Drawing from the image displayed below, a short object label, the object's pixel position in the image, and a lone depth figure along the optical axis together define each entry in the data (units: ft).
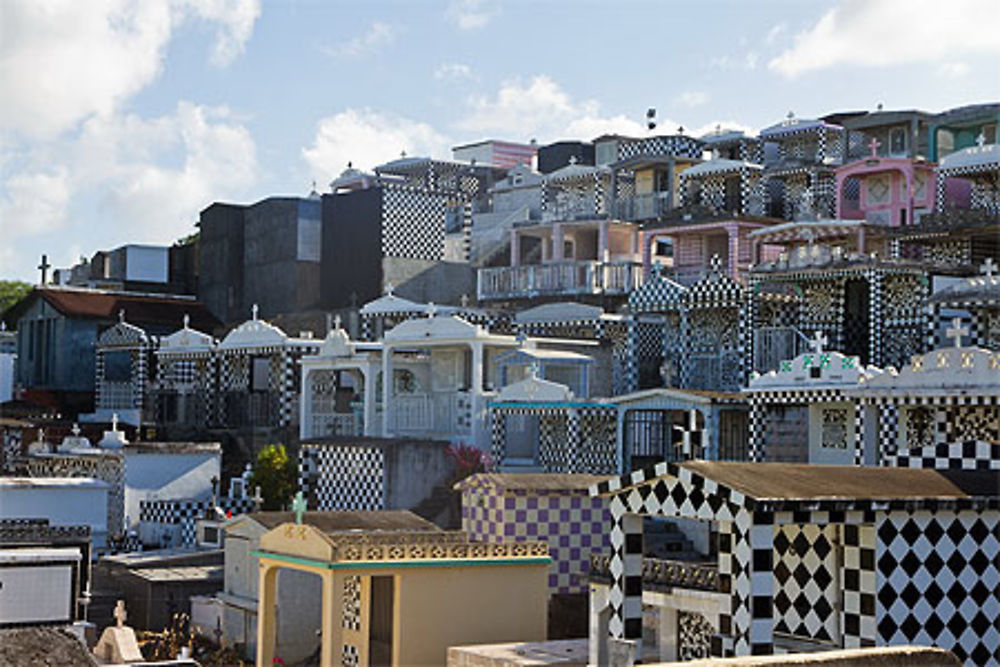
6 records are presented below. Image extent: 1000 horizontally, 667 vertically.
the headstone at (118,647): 58.90
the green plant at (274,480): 107.04
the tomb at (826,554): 47.34
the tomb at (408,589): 61.52
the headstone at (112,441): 108.17
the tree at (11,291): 205.46
